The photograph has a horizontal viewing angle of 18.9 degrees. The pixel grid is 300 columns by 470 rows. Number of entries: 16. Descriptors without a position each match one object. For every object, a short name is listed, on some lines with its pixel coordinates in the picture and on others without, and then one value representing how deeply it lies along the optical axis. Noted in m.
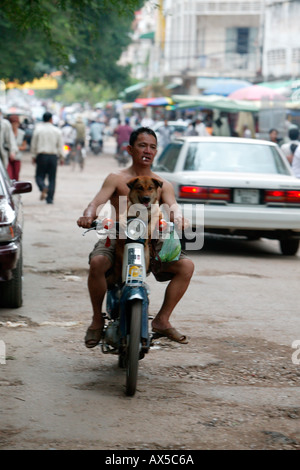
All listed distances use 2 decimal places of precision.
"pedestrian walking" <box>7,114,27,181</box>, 16.44
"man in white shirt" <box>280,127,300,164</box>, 16.20
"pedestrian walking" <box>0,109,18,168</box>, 15.52
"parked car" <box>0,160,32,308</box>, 7.22
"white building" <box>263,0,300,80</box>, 46.66
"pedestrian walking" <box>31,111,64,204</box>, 17.81
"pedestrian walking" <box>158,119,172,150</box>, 30.61
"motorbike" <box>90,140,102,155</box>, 42.22
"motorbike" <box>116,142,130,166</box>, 33.29
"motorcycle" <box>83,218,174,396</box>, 5.23
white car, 11.38
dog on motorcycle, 5.53
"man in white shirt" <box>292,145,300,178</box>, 14.42
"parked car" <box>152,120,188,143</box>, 36.76
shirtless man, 5.66
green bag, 5.68
